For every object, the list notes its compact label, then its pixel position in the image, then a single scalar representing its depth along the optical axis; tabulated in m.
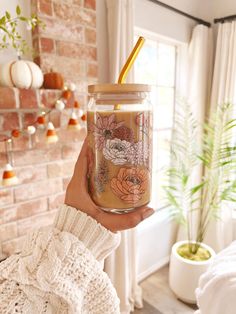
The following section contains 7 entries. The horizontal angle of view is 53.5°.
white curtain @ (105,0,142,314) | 1.41
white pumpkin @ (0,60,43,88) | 1.02
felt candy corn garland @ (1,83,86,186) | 1.06
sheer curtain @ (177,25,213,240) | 2.05
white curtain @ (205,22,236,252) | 2.01
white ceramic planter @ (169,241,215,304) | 1.75
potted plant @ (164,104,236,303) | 1.78
